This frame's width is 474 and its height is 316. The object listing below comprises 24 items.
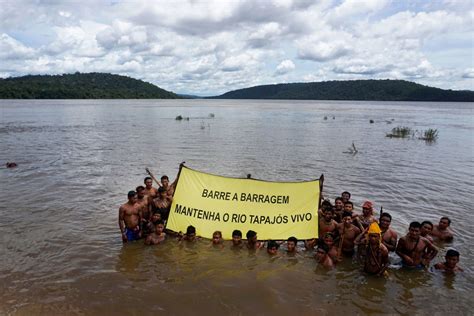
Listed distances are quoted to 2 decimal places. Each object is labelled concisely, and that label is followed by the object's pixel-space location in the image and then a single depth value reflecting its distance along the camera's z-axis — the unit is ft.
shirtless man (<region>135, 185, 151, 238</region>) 35.17
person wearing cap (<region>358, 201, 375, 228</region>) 34.88
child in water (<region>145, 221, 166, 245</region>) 34.50
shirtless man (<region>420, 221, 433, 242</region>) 31.50
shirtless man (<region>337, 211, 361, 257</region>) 32.30
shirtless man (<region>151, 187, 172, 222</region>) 36.47
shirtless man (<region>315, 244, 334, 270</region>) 31.48
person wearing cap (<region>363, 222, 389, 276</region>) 27.76
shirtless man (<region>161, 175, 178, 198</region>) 38.71
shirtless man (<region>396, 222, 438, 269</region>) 30.94
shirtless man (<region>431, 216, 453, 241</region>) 38.14
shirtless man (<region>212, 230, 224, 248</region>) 33.60
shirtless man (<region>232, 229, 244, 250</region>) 33.12
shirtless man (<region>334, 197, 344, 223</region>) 35.63
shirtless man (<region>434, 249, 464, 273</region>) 30.45
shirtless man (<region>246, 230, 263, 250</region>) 33.12
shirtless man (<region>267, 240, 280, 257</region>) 33.01
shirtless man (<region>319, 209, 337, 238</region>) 33.50
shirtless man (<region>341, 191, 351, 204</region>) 36.73
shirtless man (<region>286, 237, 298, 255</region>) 33.12
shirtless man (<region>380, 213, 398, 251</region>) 32.37
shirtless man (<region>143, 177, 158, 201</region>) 37.62
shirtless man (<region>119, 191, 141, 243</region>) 34.30
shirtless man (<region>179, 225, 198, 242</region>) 33.69
